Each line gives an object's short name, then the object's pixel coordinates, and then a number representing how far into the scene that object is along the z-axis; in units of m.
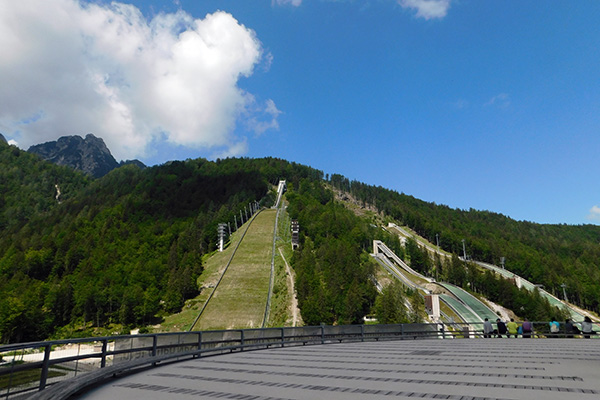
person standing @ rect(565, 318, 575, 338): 20.73
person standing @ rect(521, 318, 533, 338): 20.28
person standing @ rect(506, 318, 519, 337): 20.25
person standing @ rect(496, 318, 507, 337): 21.12
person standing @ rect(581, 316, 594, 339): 19.80
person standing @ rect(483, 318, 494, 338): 21.73
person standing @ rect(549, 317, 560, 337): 20.97
